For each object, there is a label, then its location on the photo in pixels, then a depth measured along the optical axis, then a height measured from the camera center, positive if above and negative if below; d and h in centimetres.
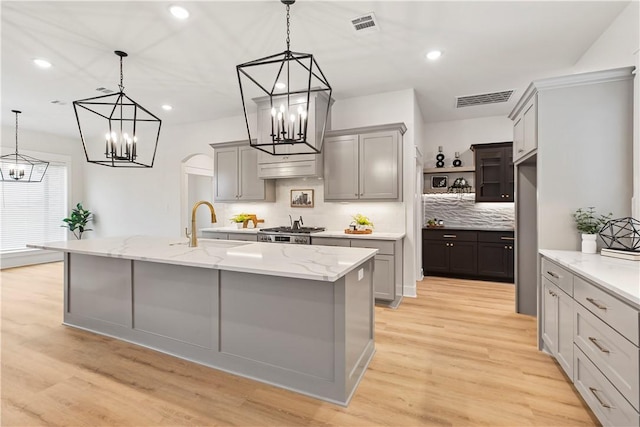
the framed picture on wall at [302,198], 500 +23
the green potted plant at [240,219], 529 -11
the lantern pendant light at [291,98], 374 +168
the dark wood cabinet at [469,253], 500 -71
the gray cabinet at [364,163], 408 +69
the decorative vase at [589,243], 238 -25
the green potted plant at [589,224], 239 -10
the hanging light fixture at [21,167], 560 +95
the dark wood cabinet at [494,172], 517 +70
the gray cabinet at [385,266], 383 -68
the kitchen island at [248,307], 201 -74
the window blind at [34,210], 627 +7
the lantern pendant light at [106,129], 520 +177
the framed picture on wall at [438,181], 581 +59
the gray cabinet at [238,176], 504 +62
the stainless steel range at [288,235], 425 -32
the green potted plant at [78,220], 691 -17
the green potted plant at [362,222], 429 -14
